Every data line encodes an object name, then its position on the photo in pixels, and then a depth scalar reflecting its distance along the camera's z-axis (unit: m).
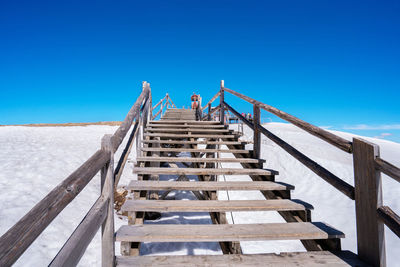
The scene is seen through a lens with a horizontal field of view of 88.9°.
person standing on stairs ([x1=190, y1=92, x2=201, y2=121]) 15.73
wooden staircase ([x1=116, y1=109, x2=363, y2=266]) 1.62
